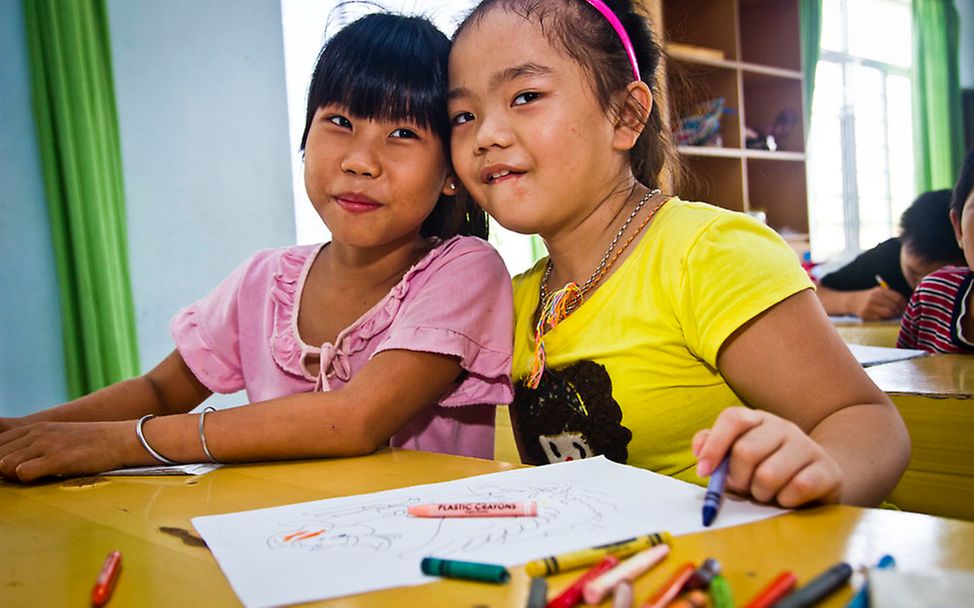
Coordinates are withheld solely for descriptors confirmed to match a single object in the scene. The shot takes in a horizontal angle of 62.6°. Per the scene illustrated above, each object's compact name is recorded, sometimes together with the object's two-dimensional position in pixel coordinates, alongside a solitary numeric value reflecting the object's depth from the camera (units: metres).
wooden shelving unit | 3.83
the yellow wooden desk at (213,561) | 0.44
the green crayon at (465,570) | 0.45
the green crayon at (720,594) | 0.39
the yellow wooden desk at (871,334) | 2.21
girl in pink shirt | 0.90
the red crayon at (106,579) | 0.47
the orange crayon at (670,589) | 0.40
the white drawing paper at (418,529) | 0.48
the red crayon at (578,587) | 0.41
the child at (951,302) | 1.68
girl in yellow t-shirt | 0.81
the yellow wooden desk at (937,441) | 1.04
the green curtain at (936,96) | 6.80
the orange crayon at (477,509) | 0.58
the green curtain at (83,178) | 2.54
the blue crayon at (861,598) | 0.37
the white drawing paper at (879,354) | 1.43
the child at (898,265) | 2.54
